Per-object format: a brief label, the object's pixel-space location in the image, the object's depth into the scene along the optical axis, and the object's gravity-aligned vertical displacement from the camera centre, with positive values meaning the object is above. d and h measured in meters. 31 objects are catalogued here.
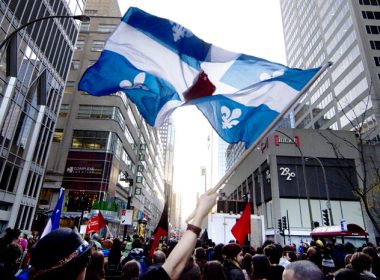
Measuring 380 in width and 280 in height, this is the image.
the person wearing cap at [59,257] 1.83 -0.14
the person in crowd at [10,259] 4.42 -0.45
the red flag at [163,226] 9.27 +0.39
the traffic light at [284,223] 25.31 +1.80
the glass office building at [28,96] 24.77 +12.66
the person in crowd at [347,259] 6.59 -0.25
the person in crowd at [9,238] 7.21 -0.17
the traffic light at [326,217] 21.47 +2.11
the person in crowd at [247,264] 6.59 -0.46
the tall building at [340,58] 57.50 +39.97
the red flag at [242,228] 9.53 +0.46
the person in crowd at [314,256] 7.22 -0.23
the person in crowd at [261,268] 4.61 -0.37
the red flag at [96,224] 15.63 +0.58
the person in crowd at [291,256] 7.72 -0.28
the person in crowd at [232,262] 5.04 -0.36
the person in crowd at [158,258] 5.73 -0.37
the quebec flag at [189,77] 5.95 +3.28
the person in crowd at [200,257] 7.01 -0.39
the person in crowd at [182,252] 2.03 -0.09
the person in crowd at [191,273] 4.92 -0.54
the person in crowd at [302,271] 2.77 -0.24
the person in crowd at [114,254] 8.52 -0.51
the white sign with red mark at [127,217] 18.95 +1.20
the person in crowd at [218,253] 7.79 -0.30
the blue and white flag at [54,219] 6.58 +0.31
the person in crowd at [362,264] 5.00 -0.25
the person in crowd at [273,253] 6.05 -0.18
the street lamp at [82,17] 13.29 +9.47
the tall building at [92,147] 40.81 +12.95
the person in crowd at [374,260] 6.61 -0.23
